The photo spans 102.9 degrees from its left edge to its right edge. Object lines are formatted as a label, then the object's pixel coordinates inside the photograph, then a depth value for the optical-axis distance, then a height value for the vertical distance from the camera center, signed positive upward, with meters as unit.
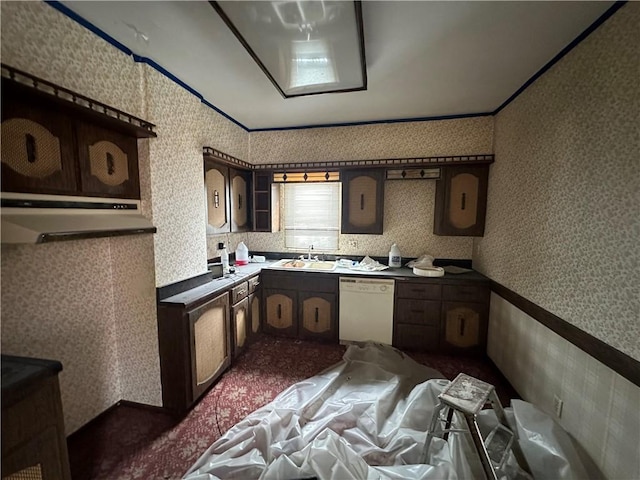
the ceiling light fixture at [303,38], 1.21 +0.99
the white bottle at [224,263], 2.57 -0.45
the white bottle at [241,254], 3.09 -0.44
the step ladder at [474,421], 1.16 -1.03
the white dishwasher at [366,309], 2.70 -0.97
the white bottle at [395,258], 2.99 -0.45
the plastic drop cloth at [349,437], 1.23 -1.30
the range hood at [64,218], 1.06 -0.01
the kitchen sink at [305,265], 2.94 -0.56
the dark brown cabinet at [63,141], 1.12 +0.39
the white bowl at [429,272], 2.62 -0.54
